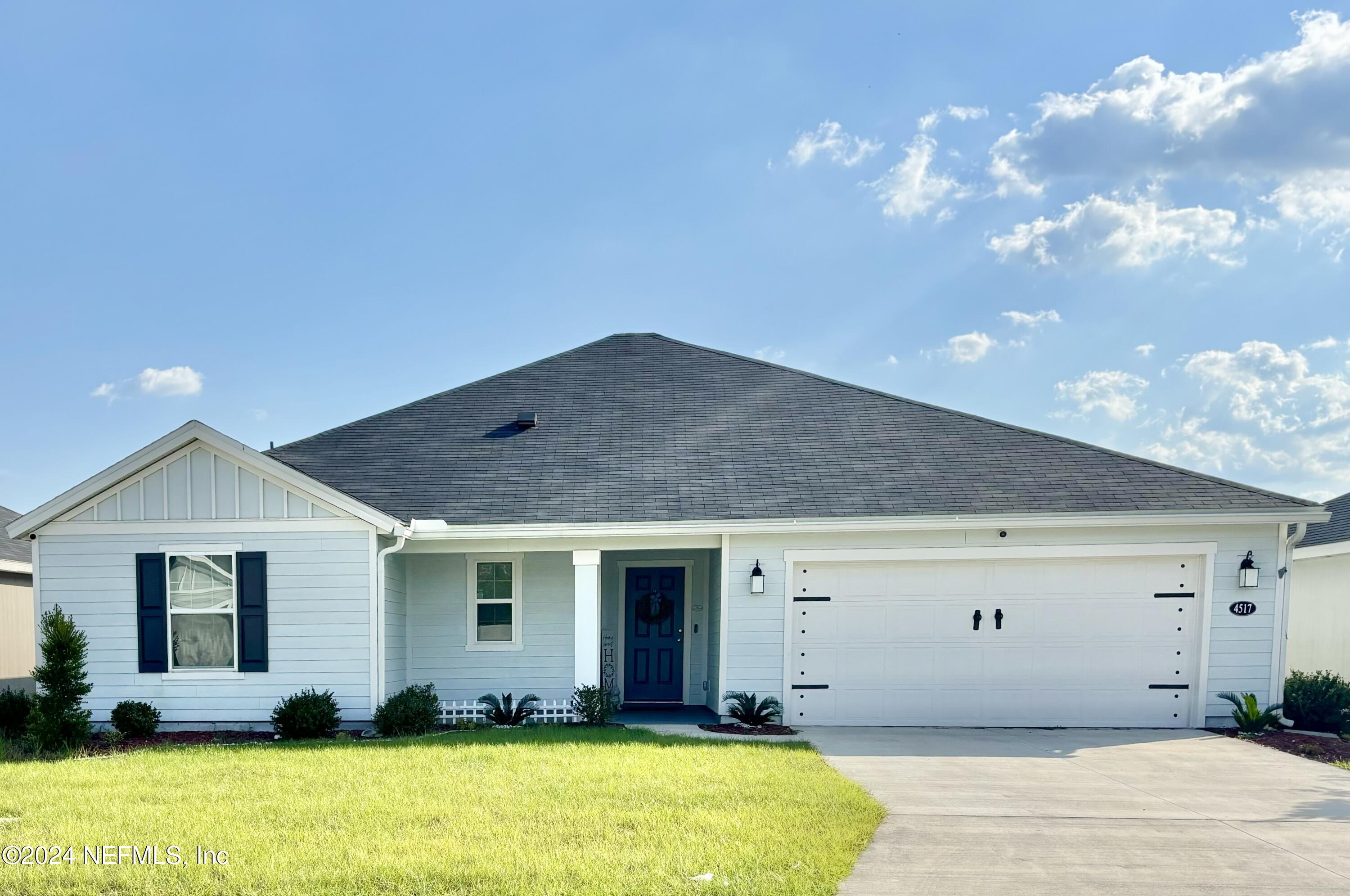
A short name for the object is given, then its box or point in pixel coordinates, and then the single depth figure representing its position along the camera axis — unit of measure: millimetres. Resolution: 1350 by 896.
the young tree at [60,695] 9141
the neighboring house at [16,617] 15555
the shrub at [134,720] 9766
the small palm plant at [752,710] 10625
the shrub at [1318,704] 10953
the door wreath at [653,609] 12898
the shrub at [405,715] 10023
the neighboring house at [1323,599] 14766
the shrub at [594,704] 10539
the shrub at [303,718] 9727
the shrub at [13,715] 10172
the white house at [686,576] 10250
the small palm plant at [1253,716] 10469
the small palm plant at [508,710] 10898
